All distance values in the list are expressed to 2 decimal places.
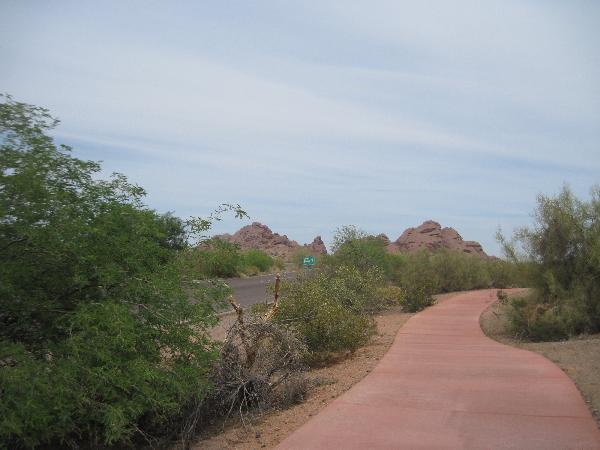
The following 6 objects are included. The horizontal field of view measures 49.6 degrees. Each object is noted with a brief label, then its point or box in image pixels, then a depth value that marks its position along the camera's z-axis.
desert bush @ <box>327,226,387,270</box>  24.80
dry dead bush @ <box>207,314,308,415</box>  8.86
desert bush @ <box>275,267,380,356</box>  11.96
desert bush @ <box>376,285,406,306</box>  21.09
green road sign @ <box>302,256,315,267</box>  21.51
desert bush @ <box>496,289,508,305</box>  16.71
